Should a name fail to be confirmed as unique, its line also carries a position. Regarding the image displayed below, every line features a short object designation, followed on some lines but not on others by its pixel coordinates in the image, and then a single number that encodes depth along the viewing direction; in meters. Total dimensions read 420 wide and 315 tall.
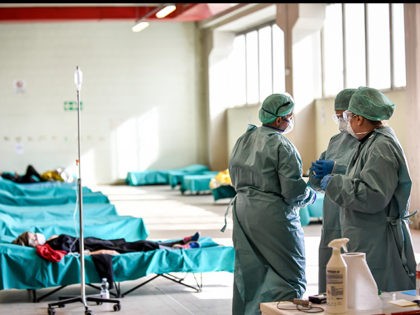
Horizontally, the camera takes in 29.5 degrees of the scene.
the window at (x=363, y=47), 13.27
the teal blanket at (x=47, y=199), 12.20
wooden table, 3.02
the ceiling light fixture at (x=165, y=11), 14.46
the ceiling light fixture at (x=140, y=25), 16.66
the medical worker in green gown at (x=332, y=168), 4.36
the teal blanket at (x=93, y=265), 6.55
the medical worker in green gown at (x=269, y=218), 4.53
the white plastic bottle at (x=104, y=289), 6.55
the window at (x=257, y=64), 18.36
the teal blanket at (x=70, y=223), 8.56
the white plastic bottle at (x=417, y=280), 3.34
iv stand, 5.99
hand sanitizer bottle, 3.01
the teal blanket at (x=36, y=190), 14.02
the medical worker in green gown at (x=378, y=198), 3.79
